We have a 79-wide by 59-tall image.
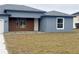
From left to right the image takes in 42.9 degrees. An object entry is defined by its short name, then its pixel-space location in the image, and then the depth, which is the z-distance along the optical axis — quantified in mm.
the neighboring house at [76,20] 17182
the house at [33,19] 12494
